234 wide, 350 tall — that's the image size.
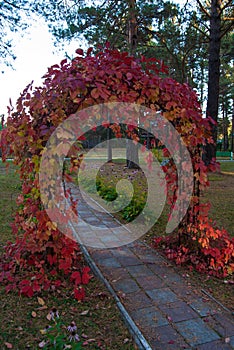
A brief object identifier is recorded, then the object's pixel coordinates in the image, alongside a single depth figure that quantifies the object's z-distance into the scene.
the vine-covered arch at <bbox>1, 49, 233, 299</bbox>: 2.36
